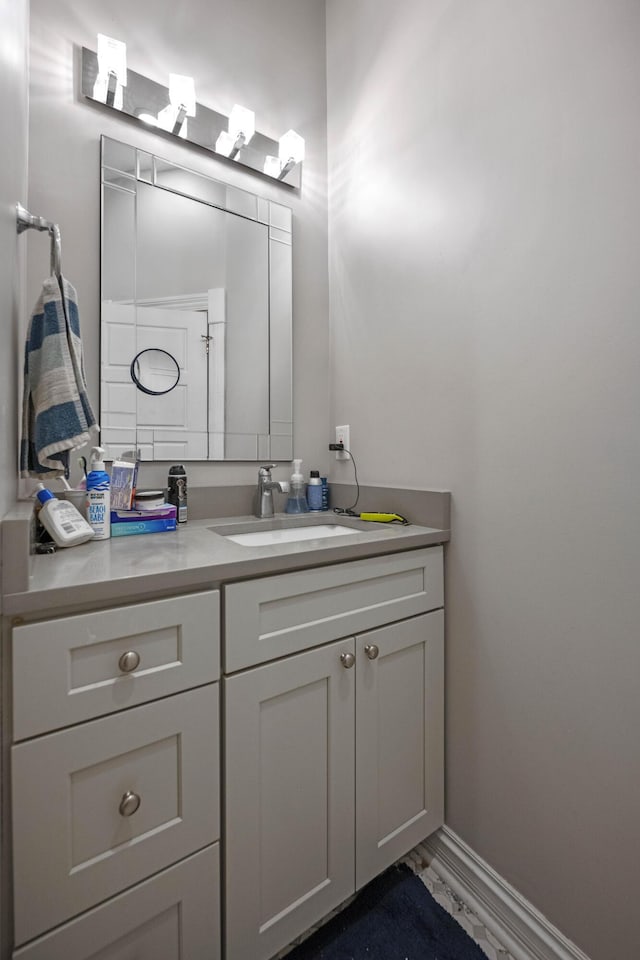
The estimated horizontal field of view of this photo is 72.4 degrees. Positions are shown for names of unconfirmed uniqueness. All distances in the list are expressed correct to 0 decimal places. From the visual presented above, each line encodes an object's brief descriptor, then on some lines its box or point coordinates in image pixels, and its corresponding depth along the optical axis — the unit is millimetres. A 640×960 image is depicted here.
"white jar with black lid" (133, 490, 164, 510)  1123
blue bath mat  958
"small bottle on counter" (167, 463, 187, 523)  1221
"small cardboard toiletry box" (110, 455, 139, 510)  1108
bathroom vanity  649
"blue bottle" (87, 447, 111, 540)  1015
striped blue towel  889
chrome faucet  1410
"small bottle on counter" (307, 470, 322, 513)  1546
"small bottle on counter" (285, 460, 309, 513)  1489
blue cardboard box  1068
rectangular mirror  1231
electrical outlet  1598
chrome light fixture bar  1206
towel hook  868
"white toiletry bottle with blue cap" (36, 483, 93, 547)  896
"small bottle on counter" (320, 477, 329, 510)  1569
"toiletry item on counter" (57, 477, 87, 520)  1102
